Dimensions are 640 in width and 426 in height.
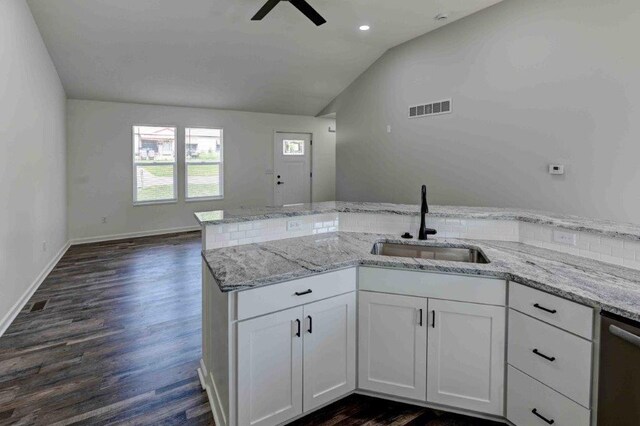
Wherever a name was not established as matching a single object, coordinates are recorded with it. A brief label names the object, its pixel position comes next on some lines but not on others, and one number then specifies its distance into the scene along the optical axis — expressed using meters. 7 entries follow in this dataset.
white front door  8.37
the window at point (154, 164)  6.69
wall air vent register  5.07
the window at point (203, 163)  7.19
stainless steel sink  2.29
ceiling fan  3.39
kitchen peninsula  1.54
